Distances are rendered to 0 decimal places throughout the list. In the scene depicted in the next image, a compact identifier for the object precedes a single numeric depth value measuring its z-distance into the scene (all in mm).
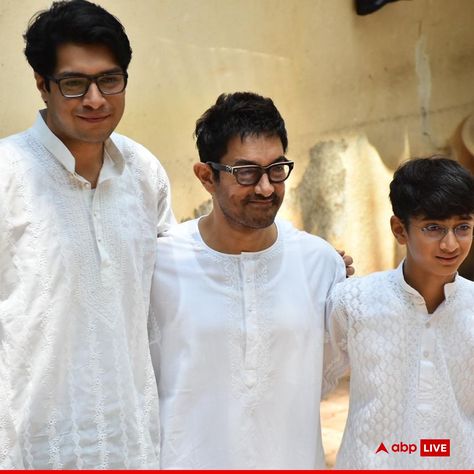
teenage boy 2826
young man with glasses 2510
